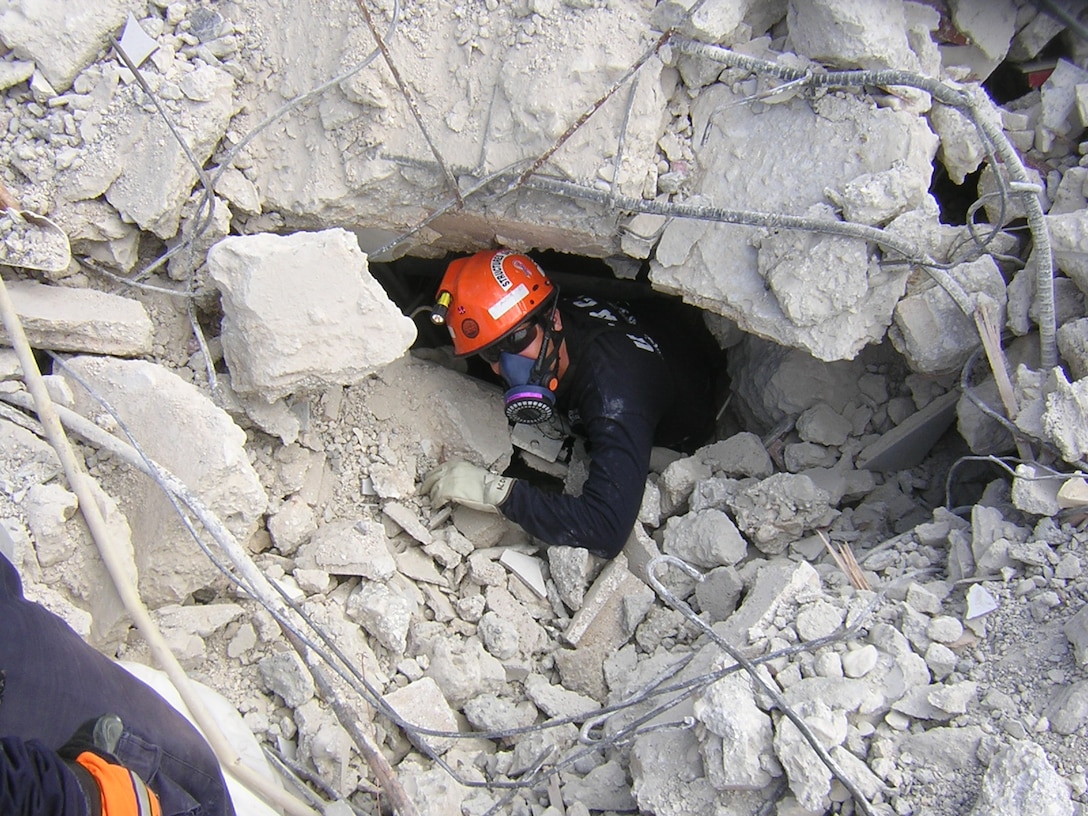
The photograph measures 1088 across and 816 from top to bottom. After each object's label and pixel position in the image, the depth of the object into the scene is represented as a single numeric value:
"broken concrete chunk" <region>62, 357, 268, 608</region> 2.57
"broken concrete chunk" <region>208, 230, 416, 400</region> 2.65
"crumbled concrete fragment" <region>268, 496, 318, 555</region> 2.97
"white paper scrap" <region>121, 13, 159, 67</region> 2.77
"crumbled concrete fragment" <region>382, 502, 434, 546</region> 3.24
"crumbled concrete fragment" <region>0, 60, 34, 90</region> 2.66
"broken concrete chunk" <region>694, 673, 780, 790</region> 2.27
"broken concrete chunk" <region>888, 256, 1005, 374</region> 2.93
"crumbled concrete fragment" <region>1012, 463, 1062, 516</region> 2.56
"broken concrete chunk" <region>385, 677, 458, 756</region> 2.71
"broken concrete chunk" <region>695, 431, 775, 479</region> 3.54
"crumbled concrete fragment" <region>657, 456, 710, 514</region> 3.54
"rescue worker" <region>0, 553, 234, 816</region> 1.60
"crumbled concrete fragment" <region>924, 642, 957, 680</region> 2.38
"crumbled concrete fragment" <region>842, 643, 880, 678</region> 2.40
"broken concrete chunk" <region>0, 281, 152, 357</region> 2.60
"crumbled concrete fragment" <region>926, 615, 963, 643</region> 2.42
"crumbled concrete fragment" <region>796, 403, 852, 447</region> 3.54
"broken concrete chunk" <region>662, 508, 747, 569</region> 3.19
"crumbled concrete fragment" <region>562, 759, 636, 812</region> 2.54
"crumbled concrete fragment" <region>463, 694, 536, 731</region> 2.85
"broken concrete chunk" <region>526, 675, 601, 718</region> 2.92
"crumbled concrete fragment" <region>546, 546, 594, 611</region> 3.33
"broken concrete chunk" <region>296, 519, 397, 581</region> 2.95
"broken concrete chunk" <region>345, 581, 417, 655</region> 2.86
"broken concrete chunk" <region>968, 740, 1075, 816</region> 2.02
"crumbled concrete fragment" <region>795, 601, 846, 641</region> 2.55
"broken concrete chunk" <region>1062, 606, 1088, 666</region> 2.23
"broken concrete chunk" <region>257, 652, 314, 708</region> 2.60
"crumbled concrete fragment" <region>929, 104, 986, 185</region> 2.95
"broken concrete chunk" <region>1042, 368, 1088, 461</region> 2.52
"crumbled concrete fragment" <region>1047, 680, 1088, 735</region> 2.15
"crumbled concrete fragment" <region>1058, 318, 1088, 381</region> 2.65
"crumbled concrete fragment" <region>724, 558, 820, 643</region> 2.63
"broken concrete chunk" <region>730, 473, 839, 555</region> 3.22
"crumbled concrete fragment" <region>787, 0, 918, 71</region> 2.75
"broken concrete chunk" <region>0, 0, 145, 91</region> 2.64
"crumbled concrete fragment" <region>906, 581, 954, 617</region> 2.54
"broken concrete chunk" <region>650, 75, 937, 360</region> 2.87
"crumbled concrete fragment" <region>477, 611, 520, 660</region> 3.06
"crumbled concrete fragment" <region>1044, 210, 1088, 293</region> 2.71
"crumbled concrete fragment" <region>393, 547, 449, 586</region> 3.16
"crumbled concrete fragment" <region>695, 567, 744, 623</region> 3.02
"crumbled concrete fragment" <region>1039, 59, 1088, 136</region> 3.02
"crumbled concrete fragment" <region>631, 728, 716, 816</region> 2.38
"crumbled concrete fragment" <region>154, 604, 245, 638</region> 2.60
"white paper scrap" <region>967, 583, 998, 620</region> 2.44
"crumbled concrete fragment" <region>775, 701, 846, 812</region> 2.18
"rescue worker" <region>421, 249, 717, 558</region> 3.43
